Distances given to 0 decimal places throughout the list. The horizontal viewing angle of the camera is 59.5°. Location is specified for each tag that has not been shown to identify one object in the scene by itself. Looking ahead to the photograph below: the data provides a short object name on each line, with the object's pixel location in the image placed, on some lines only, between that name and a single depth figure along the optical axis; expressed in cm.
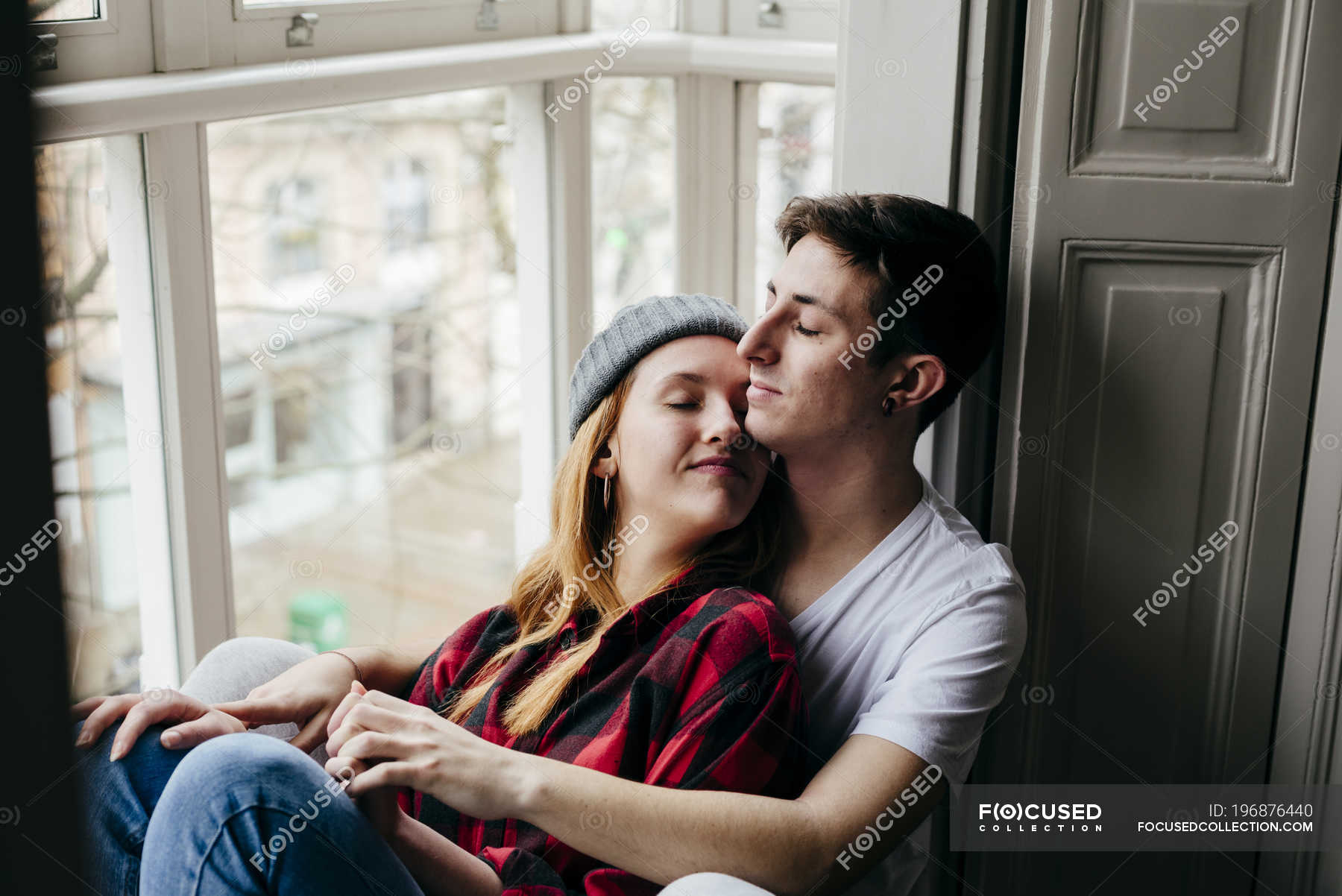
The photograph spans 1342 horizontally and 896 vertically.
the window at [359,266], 164
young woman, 114
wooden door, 149
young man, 121
